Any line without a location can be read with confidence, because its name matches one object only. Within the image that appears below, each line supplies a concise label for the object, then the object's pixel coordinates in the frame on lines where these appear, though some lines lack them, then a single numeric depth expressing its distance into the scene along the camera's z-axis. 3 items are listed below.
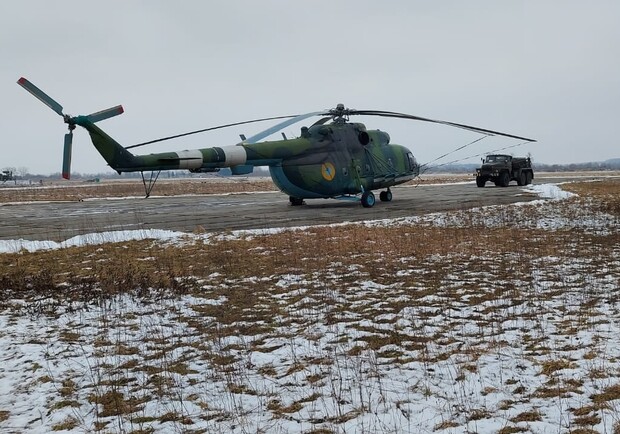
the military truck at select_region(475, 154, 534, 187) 36.81
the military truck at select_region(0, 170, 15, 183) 87.47
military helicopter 14.92
